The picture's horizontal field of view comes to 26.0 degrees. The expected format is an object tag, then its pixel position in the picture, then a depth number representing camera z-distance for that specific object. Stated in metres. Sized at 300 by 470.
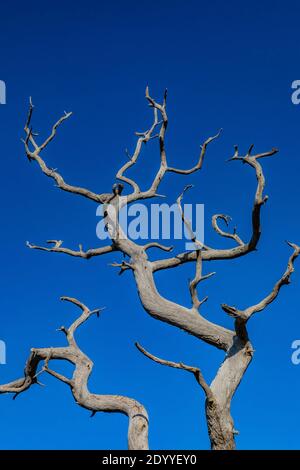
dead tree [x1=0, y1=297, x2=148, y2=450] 7.60
